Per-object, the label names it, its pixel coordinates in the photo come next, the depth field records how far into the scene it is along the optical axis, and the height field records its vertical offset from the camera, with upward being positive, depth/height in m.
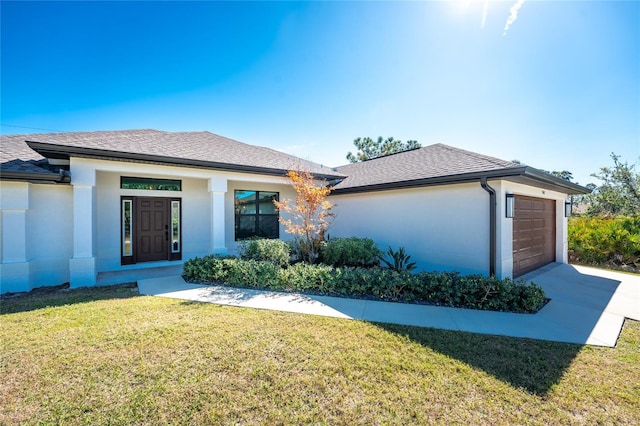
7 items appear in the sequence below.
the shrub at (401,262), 7.85 -1.65
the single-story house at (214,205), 6.64 +0.19
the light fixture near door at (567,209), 10.54 +0.07
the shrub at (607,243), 9.80 -1.29
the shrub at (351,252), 8.36 -1.39
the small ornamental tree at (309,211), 8.38 -0.02
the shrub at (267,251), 8.08 -1.31
